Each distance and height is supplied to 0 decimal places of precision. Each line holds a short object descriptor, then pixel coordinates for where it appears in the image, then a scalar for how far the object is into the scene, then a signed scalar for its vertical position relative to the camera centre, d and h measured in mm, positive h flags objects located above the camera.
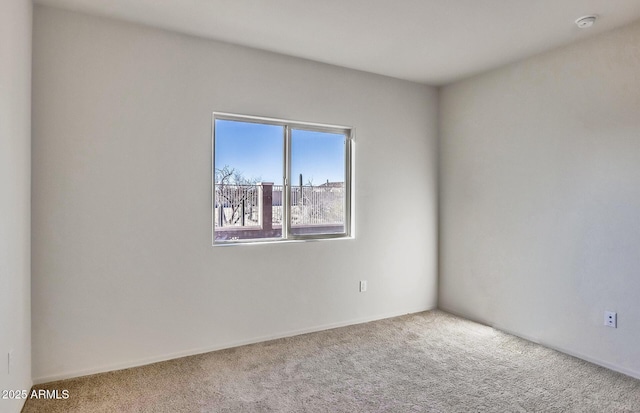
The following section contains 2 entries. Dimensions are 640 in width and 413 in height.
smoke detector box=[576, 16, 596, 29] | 2584 +1303
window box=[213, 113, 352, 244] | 3219 +230
